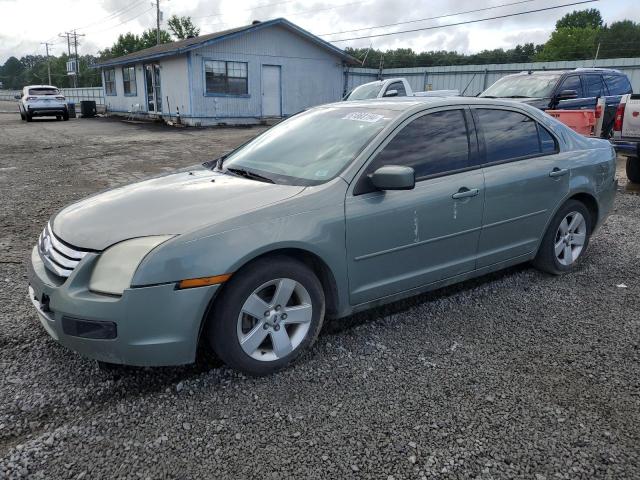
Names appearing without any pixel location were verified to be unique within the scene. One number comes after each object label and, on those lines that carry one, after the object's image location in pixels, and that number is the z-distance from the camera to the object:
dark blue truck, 10.91
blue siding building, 21.62
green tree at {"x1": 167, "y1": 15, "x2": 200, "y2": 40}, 69.62
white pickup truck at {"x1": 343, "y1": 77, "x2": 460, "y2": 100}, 13.41
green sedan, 2.67
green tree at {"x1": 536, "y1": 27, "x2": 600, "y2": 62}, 80.31
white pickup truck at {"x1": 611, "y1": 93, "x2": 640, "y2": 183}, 8.98
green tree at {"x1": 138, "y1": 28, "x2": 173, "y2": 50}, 67.51
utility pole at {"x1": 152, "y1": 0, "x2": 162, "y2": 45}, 44.58
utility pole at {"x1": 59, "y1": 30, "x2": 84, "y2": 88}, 64.82
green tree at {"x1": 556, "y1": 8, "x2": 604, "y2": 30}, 98.06
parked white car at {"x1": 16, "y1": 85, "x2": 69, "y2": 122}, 25.88
